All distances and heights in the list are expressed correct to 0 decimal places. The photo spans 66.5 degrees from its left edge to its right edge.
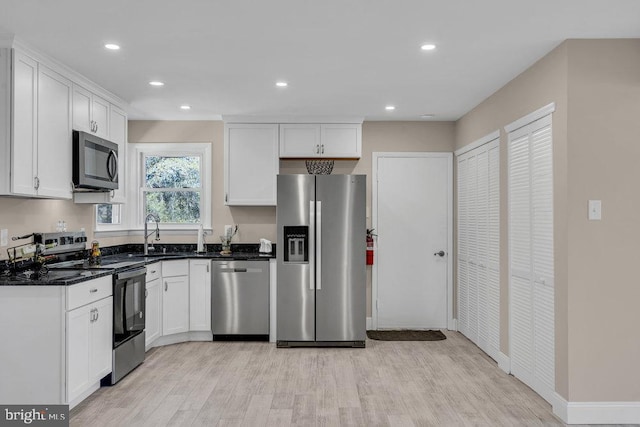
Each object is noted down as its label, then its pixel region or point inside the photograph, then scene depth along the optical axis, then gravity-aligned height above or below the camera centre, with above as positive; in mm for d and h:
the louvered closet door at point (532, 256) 3375 -285
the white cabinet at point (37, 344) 3008 -781
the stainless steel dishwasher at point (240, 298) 5113 -843
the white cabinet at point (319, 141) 5449 +859
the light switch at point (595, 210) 3092 +46
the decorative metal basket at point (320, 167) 5551 +579
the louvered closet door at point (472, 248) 4984 -315
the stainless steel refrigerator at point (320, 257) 5008 -404
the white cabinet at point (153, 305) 4613 -849
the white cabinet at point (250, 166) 5441 +579
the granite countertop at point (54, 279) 3004 -387
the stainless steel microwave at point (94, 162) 3844 +469
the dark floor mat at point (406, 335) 5273 -1307
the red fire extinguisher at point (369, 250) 5512 -365
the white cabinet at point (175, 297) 4984 -818
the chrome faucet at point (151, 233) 5457 -150
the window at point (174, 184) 5758 +405
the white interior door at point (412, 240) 5750 -264
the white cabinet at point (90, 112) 3922 +900
